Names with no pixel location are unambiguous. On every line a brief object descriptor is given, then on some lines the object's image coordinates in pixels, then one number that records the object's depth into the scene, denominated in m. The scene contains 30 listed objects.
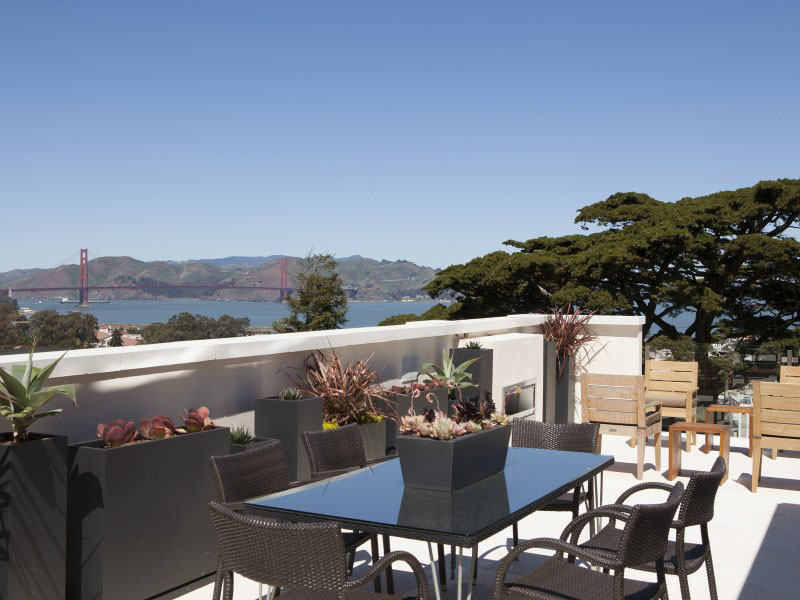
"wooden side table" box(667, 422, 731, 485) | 6.99
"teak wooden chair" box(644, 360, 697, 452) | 8.27
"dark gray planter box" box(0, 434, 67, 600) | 3.10
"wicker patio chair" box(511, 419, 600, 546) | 4.31
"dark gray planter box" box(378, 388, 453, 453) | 5.66
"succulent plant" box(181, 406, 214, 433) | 4.02
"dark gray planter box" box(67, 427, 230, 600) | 3.48
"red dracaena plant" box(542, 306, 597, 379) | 9.20
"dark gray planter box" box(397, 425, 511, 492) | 3.11
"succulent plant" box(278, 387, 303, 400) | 5.03
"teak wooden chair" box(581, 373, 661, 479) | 7.00
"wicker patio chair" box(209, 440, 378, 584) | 3.16
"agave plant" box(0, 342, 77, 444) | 3.23
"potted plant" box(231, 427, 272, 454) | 4.40
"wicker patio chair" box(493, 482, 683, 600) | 2.67
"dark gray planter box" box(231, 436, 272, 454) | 4.20
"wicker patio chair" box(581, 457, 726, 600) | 3.12
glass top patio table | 2.64
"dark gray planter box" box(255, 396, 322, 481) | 4.77
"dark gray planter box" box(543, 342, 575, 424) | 8.81
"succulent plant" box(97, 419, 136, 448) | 3.62
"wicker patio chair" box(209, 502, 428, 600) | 2.36
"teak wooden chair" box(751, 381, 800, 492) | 6.36
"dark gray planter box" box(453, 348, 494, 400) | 7.00
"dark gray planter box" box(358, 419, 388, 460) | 5.36
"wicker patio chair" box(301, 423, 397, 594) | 3.79
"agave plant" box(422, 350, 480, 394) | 5.78
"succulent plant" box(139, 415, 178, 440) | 3.80
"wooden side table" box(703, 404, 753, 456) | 7.72
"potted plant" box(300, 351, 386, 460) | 5.39
